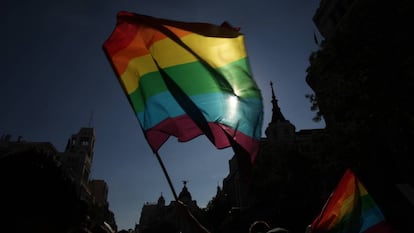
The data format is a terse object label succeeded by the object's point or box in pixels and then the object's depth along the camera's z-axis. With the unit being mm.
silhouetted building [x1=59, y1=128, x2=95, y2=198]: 78075
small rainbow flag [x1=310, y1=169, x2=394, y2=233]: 6195
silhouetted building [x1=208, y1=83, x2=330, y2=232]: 20672
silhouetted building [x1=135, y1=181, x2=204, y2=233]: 61988
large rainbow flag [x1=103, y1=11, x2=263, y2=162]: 4438
